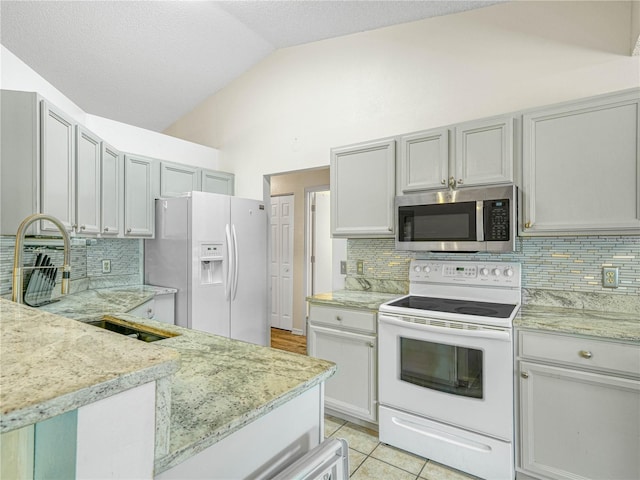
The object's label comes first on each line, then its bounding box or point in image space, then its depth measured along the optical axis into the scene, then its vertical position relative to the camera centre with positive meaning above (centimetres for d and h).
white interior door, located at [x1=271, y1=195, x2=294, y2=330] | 500 -30
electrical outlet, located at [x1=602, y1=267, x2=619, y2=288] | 199 -21
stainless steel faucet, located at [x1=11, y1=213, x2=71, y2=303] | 153 -6
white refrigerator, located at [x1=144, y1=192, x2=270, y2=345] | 293 -18
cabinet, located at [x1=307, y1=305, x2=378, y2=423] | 229 -79
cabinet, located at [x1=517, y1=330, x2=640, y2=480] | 157 -80
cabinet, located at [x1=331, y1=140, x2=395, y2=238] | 252 +39
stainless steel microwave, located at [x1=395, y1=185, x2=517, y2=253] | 201 +13
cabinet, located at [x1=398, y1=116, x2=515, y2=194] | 207 +55
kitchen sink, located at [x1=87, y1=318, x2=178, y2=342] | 131 -37
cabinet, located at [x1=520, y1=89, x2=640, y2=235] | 174 +40
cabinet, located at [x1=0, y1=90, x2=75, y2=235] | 177 +43
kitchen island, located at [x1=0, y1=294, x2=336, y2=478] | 47 -35
